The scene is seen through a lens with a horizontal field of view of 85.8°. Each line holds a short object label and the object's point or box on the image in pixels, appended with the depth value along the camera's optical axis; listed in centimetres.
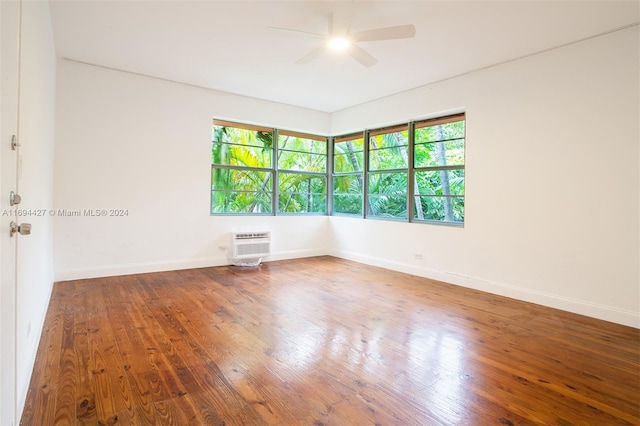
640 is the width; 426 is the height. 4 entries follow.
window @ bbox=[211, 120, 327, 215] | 558
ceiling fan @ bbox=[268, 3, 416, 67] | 283
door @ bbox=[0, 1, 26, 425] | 132
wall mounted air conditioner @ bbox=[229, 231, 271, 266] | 541
